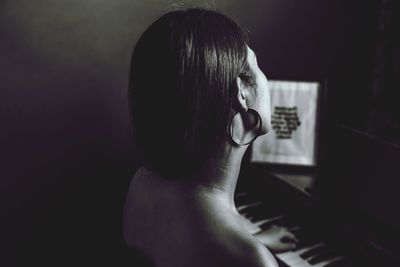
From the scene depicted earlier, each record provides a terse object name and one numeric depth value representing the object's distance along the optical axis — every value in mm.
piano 1528
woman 887
